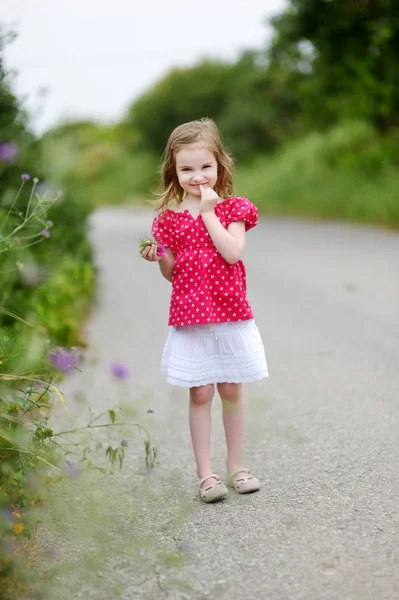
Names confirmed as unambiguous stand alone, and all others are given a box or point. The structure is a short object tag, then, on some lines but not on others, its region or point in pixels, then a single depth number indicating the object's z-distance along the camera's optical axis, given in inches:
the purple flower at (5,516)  92.3
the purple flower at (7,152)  135.5
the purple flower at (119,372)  110.5
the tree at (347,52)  627.5
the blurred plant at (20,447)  99.2
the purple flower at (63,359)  118.6
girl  133.7
